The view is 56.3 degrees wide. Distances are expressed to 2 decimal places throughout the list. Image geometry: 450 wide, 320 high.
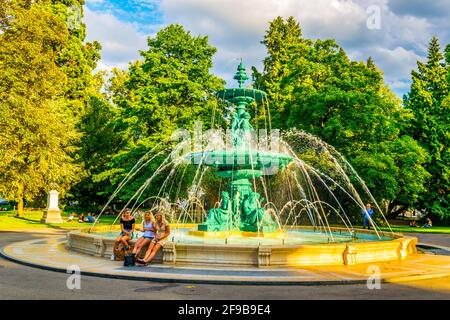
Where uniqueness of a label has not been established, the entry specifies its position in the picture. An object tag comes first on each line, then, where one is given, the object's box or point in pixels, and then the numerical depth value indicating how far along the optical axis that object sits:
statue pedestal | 34.02
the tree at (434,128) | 40.88
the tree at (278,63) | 39.09
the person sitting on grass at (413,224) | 37.12
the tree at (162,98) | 35.56
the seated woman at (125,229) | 12.12
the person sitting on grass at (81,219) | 35.69
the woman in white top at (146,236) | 11.66
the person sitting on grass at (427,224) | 35.72
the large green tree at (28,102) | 30.02
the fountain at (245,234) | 11.23
